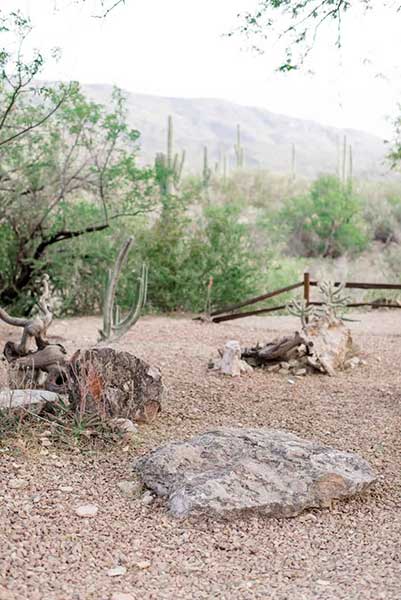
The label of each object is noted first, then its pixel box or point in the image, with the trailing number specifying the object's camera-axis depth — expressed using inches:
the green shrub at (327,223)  834.8
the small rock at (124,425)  189.2
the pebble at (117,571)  125.1
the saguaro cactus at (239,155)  1339.6
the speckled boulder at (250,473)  150.3
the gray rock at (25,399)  188.1
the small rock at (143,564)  128.3
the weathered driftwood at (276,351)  280.5
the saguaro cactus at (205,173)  587.7
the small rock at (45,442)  178.7
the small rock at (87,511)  146.3
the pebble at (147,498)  154.0
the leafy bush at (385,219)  903.1
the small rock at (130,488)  157.8
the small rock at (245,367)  271.4
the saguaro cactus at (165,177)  465.1
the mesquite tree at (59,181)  402.6
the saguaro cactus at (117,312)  279.9
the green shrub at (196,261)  468.4
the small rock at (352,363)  288.5
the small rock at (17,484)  156.5
